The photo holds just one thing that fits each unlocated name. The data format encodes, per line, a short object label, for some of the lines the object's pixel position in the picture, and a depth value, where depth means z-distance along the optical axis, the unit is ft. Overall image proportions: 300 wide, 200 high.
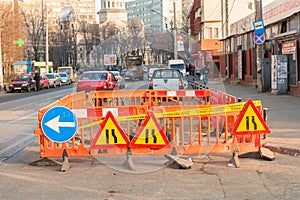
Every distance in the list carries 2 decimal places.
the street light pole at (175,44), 142.45
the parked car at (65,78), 200.03
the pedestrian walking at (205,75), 114.48
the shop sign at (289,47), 80.17
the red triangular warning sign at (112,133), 30.30
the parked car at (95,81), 81.05
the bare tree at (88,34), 164.90
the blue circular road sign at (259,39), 82.23
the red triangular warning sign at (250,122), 31.35
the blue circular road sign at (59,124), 30.40
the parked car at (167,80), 81.30
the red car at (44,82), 159.55
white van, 156.84
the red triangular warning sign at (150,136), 30.14
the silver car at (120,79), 111.14
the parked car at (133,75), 127.65
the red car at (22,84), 144.46
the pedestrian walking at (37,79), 152.05
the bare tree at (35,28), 258.57
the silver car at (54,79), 174.91
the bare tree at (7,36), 174.70
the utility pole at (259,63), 89.69
